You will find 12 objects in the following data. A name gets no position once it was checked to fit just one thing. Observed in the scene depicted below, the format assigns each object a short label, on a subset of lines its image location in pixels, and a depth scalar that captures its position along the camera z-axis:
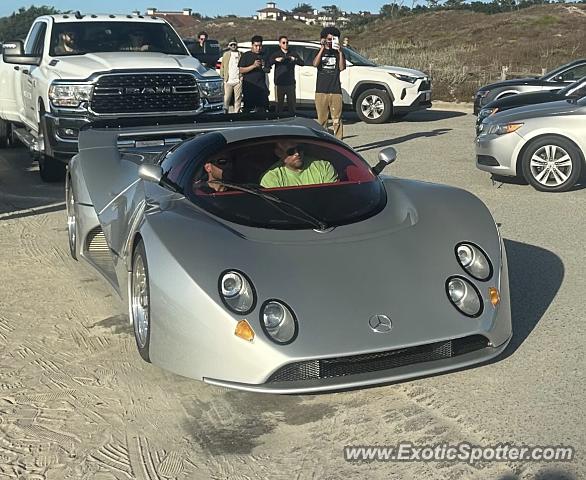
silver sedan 10.14
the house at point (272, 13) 139.88
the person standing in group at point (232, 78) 15.74
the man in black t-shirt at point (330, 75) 12.81
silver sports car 4.12
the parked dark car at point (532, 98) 12.73
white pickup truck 9.98
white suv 18.83
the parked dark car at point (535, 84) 16.44
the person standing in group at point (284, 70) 14.09
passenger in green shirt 5.43
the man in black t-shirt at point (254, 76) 13.91
